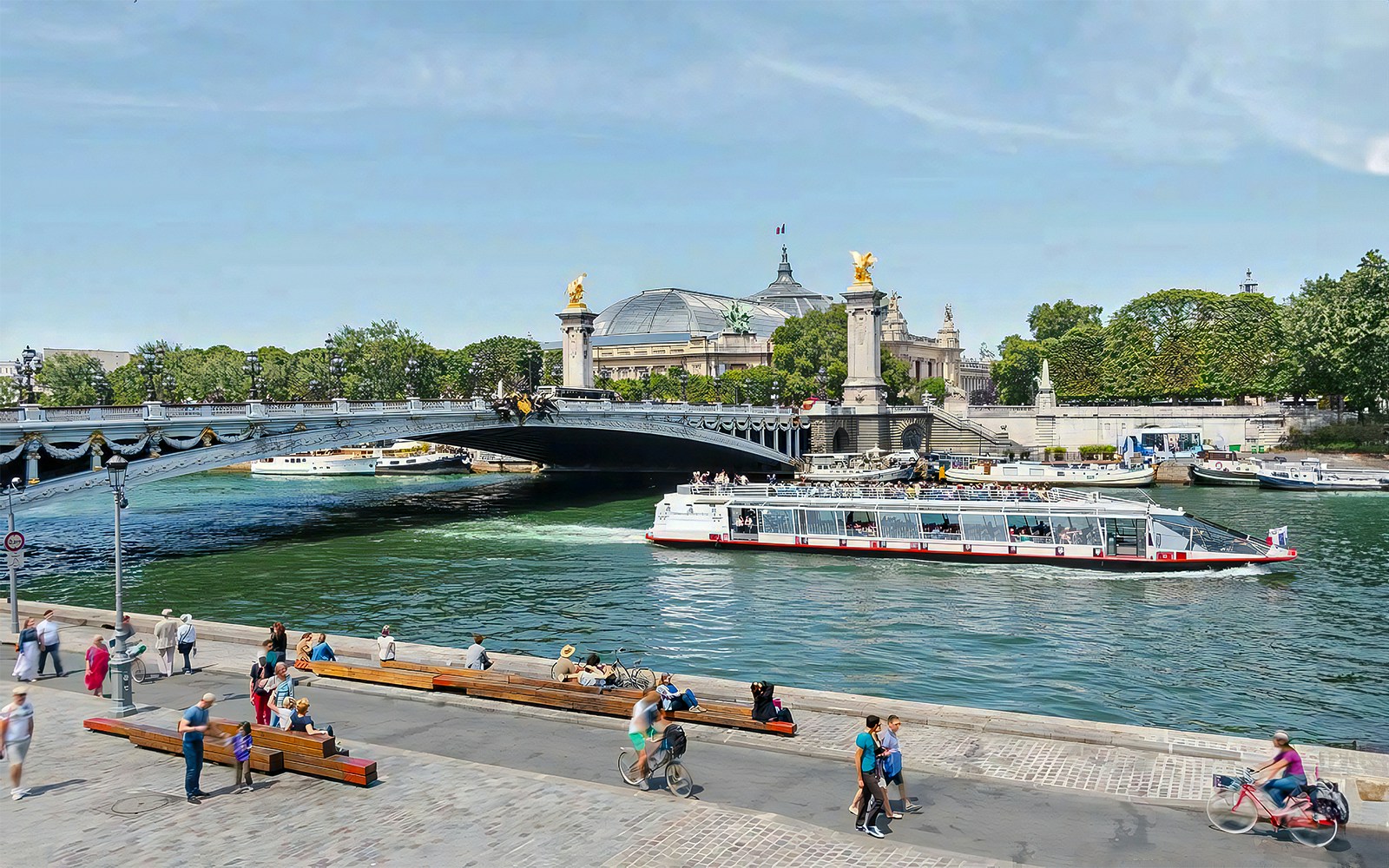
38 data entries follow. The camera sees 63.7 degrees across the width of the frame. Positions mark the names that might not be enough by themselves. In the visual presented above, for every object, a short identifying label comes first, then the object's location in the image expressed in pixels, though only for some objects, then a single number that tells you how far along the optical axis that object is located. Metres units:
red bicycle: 14.77
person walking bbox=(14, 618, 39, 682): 23.77
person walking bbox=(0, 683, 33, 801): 16.58
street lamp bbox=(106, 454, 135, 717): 20.92
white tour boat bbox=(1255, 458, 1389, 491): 86.69
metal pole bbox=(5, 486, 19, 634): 28.73
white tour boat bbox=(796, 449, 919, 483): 89.62
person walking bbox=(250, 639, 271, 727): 20.19
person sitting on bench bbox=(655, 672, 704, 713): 20.42
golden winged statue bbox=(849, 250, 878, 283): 118.38
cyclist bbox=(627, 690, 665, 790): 17.00
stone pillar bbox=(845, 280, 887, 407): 116.12
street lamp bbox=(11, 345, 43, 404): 50.12
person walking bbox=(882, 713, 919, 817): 16.06
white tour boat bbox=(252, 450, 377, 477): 124.69
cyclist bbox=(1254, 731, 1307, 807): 15.20
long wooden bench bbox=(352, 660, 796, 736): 20.11
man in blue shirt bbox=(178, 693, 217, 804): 16.39
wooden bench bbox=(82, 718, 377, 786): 17.03
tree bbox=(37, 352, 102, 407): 132.50
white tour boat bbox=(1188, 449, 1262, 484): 93.75
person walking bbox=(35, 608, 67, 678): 24.33
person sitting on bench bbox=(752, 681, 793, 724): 19.67
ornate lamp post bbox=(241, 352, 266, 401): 61.05
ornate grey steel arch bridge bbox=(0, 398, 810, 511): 45.25
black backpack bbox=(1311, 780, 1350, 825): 14.74
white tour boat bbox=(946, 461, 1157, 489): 94.00
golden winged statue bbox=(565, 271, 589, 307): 109.25
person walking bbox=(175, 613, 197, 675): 24.62
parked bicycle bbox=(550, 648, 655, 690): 22.92
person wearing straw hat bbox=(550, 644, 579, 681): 23.03
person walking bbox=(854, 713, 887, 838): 15.21
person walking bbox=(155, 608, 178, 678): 24.59
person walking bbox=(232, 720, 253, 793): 16.88
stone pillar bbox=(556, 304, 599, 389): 109.12
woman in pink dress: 22.97
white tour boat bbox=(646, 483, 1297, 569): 49.62
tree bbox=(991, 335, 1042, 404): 162.12
